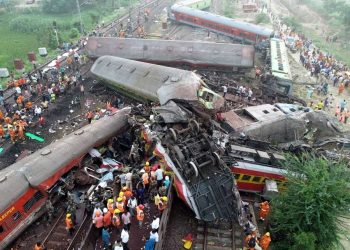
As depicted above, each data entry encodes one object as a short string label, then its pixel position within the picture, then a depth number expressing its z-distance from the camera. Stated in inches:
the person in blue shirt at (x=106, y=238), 472.7
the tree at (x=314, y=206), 531.8
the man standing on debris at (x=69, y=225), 508.7
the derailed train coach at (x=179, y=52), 1133.1
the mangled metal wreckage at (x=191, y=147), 520.4
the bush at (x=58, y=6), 2059.5
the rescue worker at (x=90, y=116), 856.8
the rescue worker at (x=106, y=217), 487.2
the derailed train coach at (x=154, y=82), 754.2
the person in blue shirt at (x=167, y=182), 551.1
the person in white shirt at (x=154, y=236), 443.8
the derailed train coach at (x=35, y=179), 517.7
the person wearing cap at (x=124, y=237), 451.8
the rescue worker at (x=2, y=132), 806.0
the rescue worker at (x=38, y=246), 470.9
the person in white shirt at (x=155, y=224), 461.0
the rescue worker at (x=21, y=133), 804.3
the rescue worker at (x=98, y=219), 482.6
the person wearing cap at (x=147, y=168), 583.1
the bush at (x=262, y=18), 1921.8
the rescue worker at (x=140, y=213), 495.5
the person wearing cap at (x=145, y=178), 556.7
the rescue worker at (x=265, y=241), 521.5
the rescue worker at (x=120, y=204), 494.0
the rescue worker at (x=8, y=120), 835.9
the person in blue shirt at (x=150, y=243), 442.3
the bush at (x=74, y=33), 1595.7
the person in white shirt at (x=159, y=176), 561.4
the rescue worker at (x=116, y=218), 488.7
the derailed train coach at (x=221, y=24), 1416.1
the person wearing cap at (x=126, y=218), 490.9
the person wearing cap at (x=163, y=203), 507.5
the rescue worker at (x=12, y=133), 795.2
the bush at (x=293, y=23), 2012.8
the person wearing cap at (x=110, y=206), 494.9
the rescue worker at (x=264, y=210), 610.9
